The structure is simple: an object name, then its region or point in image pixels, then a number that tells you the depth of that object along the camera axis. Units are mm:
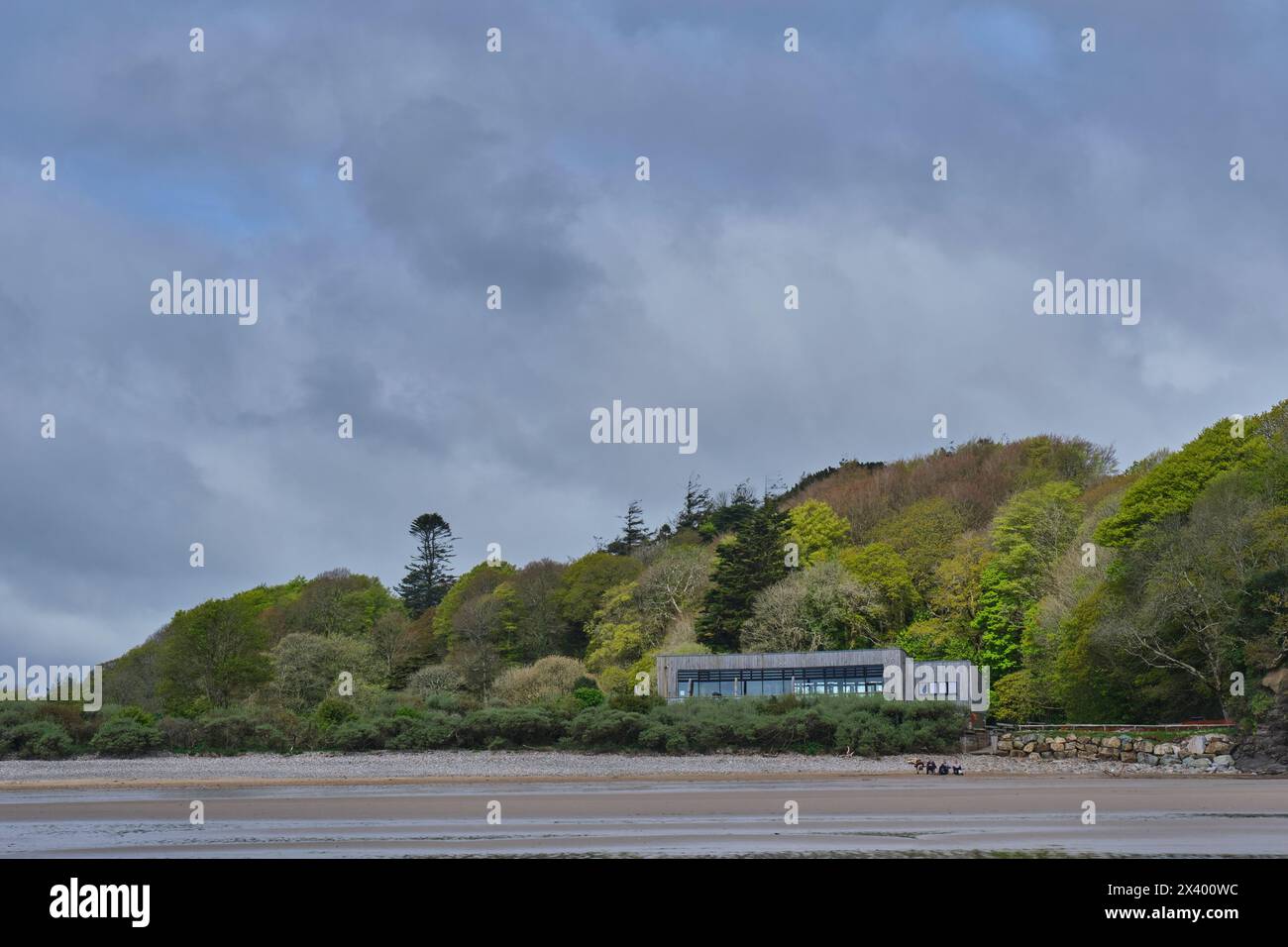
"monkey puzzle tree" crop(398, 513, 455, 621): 112125
